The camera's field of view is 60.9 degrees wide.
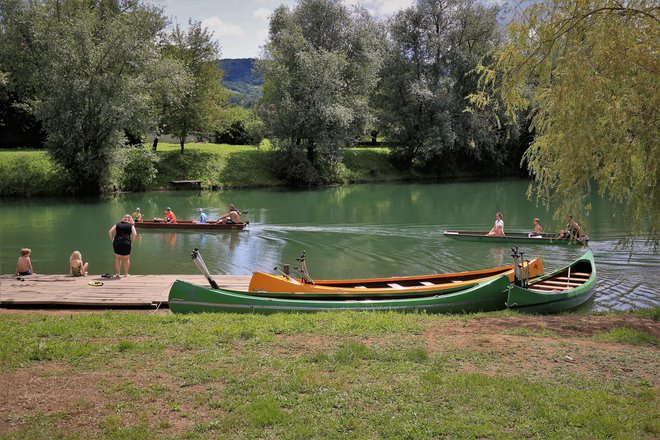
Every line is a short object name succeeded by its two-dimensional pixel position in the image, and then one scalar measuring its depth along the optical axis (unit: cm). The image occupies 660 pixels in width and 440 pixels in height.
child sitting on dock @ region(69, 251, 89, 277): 1366
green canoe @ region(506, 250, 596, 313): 1129
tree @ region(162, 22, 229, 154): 4503
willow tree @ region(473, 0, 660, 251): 809
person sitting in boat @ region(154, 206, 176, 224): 2438
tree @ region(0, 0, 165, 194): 3334
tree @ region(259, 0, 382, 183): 4159
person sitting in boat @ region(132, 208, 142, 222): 2477
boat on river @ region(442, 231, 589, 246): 1995
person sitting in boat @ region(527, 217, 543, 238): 2052
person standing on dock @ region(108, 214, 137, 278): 1365
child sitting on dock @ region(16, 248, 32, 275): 1352
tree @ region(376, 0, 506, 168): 4566
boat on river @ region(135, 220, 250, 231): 2388
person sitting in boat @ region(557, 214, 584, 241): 1709
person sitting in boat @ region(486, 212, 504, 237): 2106
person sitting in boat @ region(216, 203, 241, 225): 2395
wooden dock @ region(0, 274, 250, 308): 1120
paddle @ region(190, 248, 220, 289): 1008
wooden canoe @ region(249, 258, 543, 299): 1084
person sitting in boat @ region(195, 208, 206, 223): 2467
